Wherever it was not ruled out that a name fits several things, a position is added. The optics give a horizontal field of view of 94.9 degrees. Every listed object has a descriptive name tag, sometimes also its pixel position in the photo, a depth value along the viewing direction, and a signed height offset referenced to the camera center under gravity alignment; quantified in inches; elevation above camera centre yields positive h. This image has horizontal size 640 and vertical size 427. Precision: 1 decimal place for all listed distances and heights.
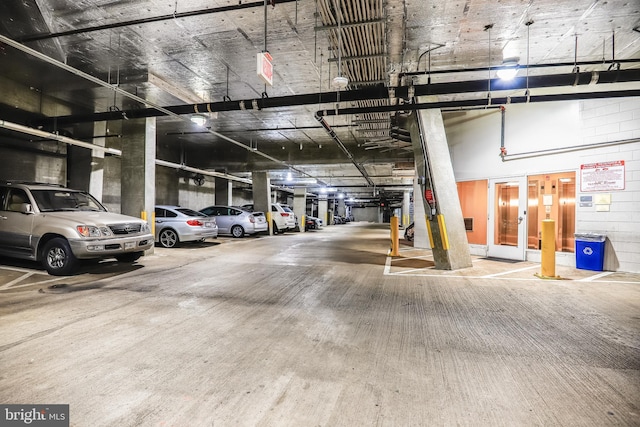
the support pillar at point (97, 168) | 408.5 +57.5
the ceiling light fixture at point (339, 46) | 171.3 +107.0
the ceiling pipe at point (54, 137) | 283.9 +77.8
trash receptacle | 277.9 -31.7
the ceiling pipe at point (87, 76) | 167.9 +95.4
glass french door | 339.0 -2.0
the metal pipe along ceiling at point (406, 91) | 203.8 +97.9
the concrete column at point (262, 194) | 669.3 +41.7
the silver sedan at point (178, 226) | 396.5 -21.0
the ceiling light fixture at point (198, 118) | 315.6 +99.9
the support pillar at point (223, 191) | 739.4 +51.2
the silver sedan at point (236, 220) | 548.4 -17.1
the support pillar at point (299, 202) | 925.3 +34.4
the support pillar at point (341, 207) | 1700.2 +37.9
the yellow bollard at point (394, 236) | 366.5 -27.6
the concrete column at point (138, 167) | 341.4 +49.9
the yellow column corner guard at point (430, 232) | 289.0 -16.6
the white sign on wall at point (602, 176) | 273.4 +40.7
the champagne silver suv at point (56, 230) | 217.3 -16.5
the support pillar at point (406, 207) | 1108.5 +30.8
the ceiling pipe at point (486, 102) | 214.2 +91.4
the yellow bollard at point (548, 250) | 240.1 -27.5
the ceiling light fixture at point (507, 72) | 214.7 +108.4
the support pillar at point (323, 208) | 1280.4 +22.9
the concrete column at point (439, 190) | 281.0 +24.7
